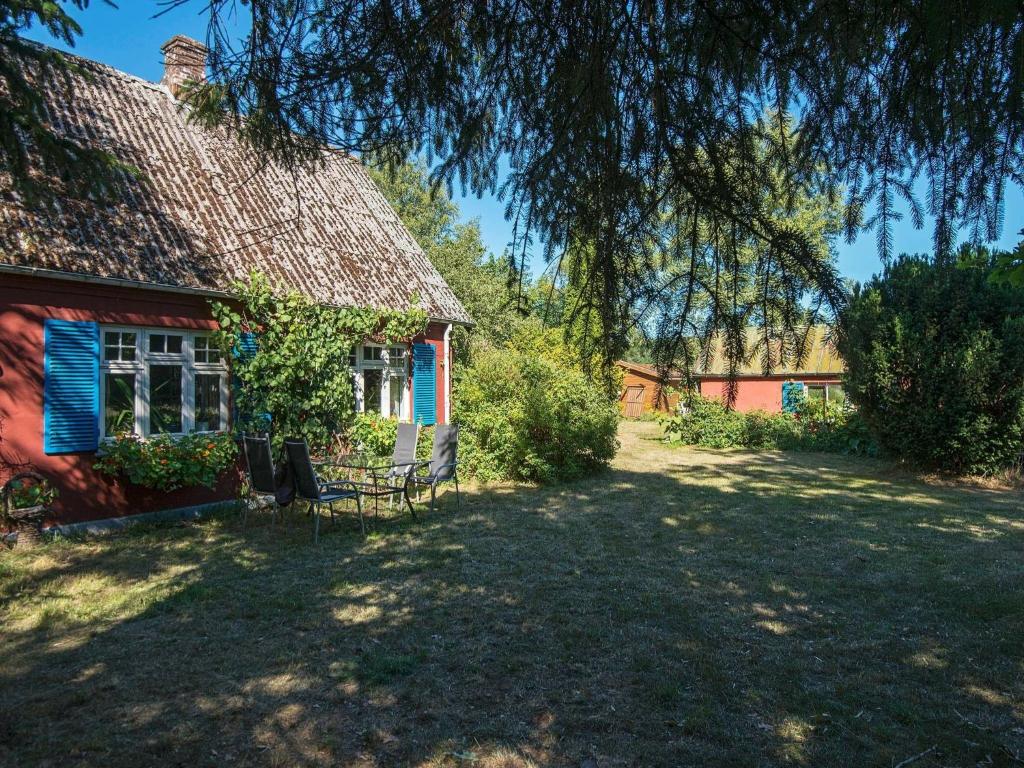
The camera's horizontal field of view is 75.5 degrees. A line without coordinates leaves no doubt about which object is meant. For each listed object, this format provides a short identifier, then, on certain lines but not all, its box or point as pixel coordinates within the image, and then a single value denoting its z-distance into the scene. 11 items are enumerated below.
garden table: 9.10
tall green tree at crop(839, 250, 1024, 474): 11.06
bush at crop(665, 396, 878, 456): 18.41
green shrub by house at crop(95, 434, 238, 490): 7.66
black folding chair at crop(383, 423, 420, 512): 9.73
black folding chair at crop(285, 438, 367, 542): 7.22
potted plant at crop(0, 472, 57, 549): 6.87
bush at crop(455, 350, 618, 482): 11.42
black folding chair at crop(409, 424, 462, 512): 9.13
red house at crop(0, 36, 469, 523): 7.31
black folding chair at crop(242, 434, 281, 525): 7.62
